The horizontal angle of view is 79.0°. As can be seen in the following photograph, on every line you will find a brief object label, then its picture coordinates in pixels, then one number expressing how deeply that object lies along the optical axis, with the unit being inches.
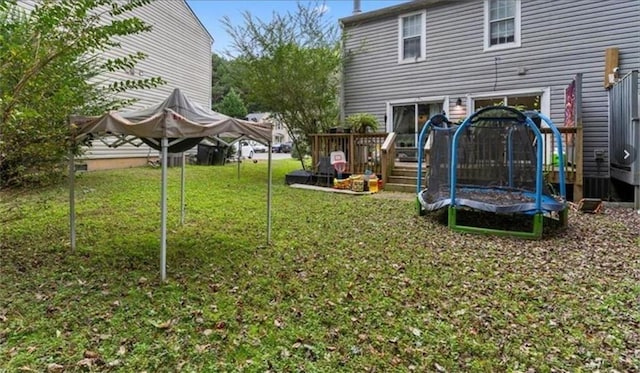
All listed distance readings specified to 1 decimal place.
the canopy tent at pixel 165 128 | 129.3
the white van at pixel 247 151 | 897.9
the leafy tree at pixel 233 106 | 1380.4
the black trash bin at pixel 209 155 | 618.5
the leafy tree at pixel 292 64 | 430.9
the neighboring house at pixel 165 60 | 520.4
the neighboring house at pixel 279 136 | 1627.5
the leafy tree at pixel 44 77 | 116.3
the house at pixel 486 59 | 352.8
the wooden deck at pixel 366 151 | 371.6
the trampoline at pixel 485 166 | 224.2
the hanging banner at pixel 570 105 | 325.1
